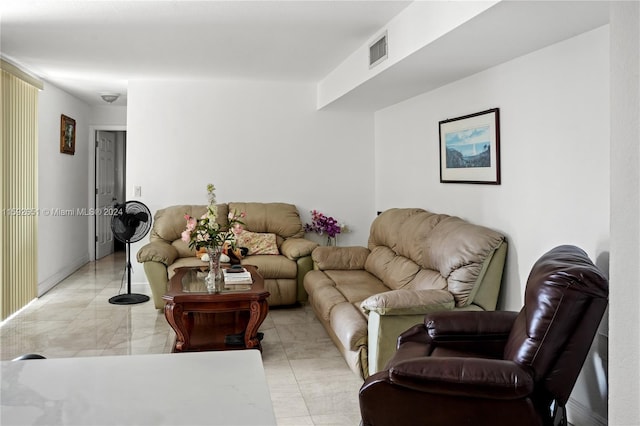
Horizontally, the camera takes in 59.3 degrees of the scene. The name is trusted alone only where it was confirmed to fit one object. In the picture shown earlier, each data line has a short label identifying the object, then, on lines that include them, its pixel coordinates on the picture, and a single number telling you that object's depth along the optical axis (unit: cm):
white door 831
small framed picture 669
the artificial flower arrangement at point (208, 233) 402
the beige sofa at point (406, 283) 323
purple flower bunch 632
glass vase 405
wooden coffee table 380
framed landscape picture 374
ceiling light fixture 685
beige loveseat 516
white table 85
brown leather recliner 211
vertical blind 484
